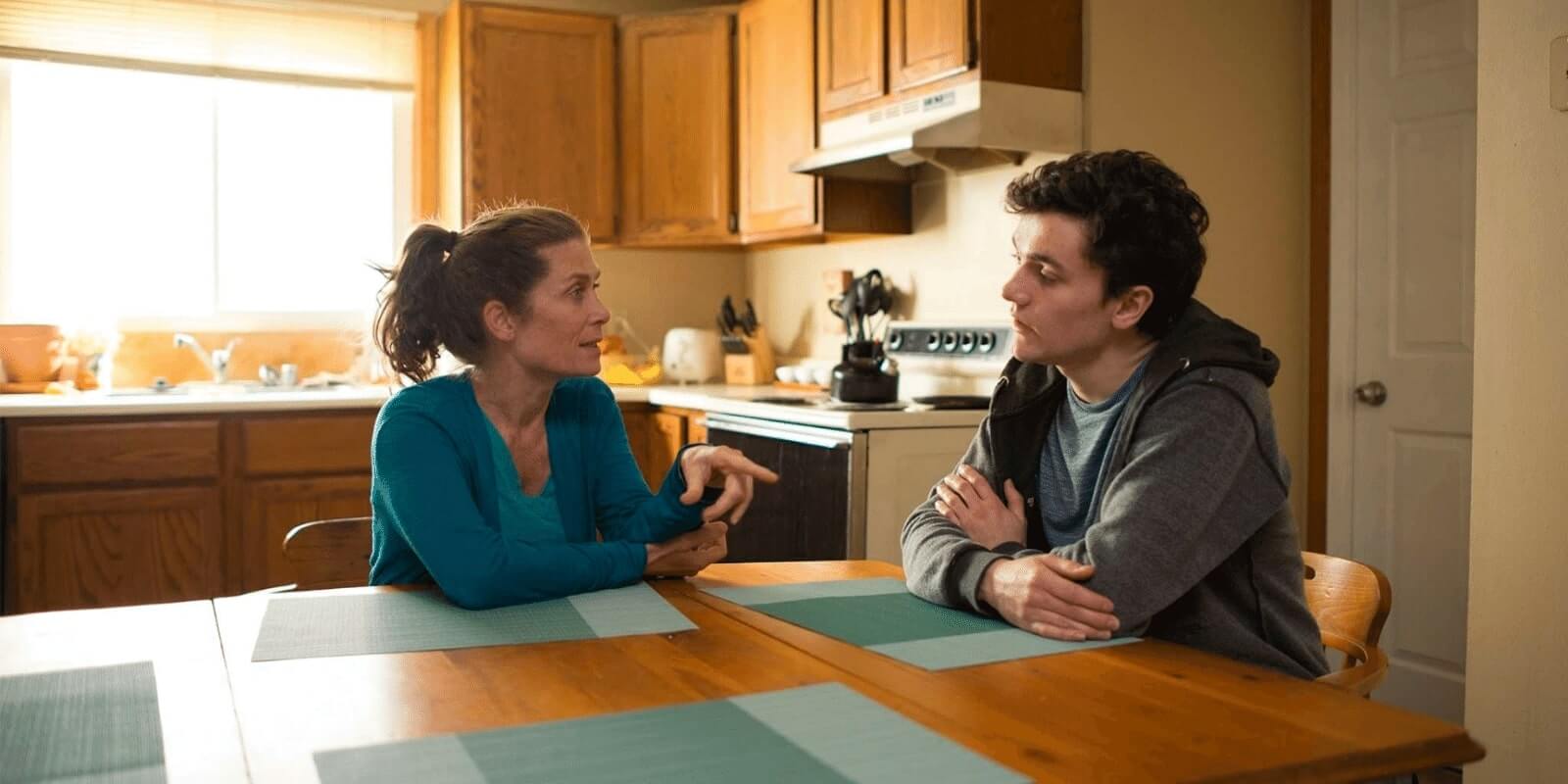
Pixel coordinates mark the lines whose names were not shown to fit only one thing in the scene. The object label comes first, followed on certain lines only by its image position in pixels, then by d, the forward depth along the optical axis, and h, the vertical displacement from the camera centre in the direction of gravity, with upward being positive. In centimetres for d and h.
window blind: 418 +111
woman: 157 -11
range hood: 314 +59
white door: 306 +9
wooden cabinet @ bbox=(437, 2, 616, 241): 434 +86
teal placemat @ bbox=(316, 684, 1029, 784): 90 -30
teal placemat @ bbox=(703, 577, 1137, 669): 126 -30
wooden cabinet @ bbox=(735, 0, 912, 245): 387 +69
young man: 139 -13
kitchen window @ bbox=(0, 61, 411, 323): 422 +57
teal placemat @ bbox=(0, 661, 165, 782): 92 -30
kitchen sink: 411 -12
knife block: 454 -3
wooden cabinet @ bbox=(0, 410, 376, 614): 353 -43
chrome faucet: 430 -1
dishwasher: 308 -36
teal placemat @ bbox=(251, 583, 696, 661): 128 -30
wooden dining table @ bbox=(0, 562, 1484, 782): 95 -30
